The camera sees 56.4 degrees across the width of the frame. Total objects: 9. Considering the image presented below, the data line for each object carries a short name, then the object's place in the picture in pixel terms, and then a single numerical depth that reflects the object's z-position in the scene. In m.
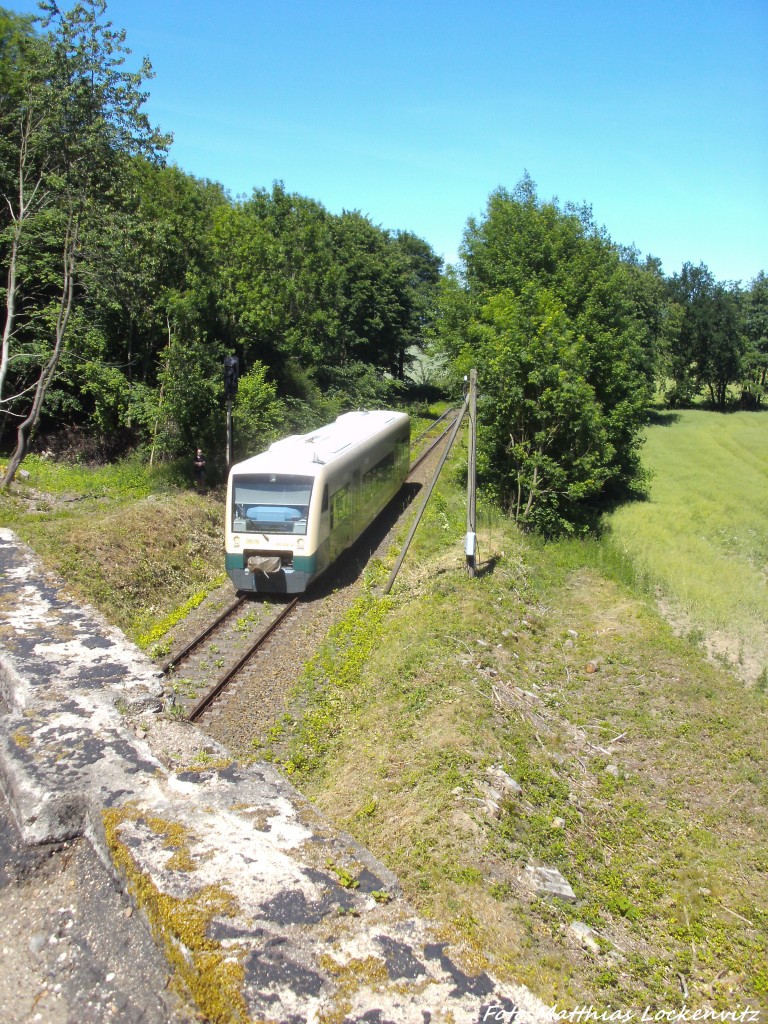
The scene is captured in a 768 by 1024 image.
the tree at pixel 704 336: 53.28
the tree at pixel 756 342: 55.94
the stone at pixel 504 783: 7.69
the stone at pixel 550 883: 6.37
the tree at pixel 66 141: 15.56
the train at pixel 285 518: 12.98
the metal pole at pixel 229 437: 18.77
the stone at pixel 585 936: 5.80
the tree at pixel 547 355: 19.47
